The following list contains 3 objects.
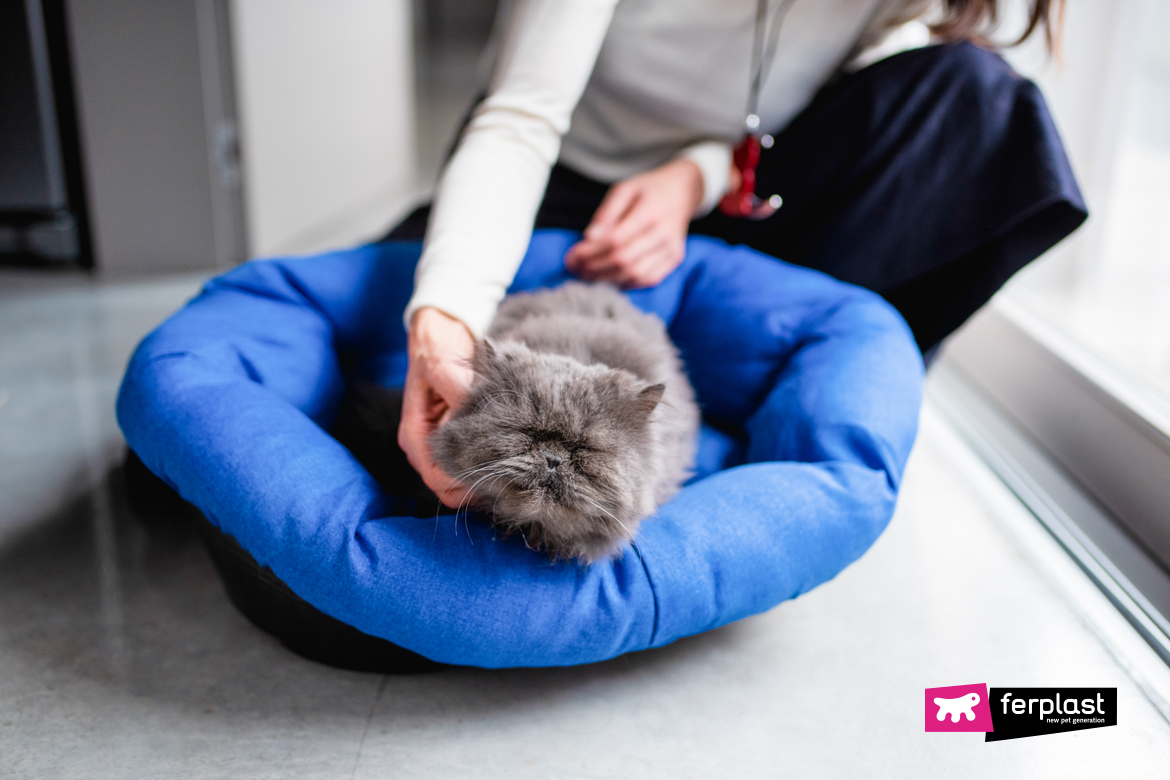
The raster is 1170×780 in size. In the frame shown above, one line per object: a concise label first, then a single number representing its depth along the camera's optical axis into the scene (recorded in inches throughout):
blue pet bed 37.3
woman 54.6
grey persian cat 34.2
